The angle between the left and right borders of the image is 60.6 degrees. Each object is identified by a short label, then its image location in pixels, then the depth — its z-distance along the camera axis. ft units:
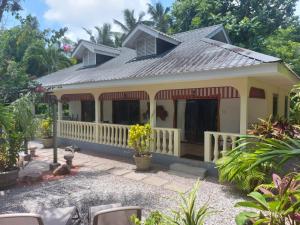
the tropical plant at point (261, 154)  7.59
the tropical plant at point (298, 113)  19.93
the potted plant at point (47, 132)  41.55
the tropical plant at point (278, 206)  8.41
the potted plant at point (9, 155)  22.09
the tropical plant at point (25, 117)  22.47
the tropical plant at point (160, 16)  96.37
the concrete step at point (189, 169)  24.83
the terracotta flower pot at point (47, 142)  41.55
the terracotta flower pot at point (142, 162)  27.09
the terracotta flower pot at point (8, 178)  21.81
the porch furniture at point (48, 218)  10.53
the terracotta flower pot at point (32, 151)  34.12
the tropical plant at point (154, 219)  9.64
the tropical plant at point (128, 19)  111.96
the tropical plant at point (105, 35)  116.06
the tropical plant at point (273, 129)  20.43
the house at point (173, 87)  24.29
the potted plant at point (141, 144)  27.07
